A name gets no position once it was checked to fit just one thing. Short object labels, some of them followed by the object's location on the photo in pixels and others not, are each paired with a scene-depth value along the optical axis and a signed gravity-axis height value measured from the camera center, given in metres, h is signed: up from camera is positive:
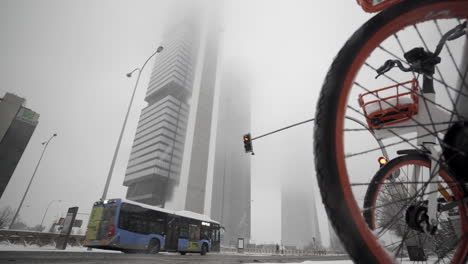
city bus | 11.48 +0.45
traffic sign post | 11.88 +0.32
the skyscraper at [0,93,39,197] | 57.94 +25.15
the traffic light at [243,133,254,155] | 11.33 +4.57
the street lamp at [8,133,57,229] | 25.27 +6.81
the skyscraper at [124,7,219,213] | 93.19 +41.83
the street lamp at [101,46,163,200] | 15.52 +6.24
